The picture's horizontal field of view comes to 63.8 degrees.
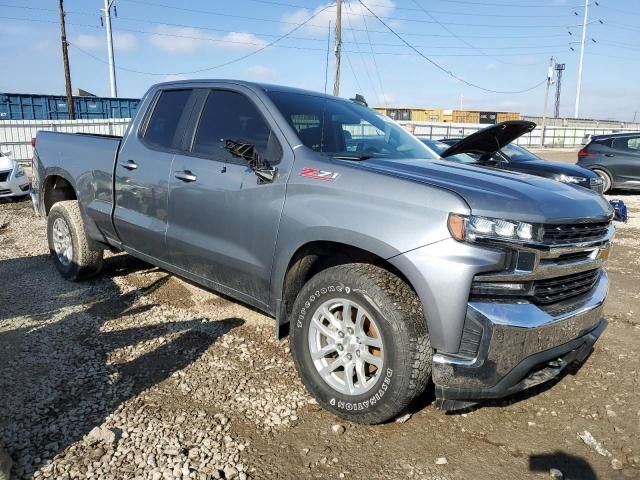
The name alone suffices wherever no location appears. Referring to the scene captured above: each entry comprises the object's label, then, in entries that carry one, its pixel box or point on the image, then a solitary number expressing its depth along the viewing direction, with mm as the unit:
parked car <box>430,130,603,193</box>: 9711
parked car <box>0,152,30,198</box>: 10258
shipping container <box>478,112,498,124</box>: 52125
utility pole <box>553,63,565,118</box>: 74125
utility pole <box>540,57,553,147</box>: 38212
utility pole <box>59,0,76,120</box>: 24033
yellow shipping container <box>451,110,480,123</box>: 50594
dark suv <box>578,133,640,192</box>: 13094
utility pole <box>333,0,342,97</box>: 23719
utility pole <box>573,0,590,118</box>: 54897
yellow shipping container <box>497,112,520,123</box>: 51950
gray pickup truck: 2443
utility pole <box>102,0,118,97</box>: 29438
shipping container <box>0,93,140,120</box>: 24906
